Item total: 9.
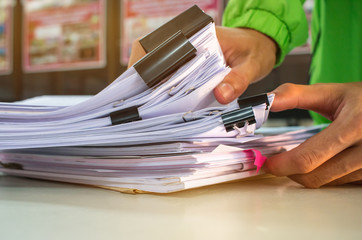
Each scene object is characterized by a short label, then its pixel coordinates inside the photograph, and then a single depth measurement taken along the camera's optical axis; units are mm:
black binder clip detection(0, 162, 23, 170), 570
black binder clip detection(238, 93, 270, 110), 442
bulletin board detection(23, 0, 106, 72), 3328
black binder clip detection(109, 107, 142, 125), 442
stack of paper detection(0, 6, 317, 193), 435
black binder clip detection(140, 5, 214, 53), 456
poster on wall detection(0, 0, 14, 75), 3797
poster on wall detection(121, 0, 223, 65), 2977
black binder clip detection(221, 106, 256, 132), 437
